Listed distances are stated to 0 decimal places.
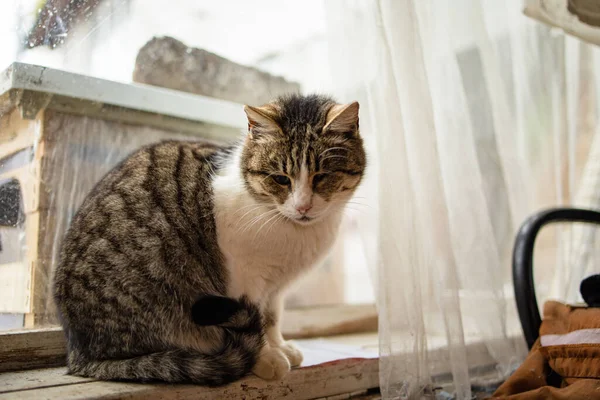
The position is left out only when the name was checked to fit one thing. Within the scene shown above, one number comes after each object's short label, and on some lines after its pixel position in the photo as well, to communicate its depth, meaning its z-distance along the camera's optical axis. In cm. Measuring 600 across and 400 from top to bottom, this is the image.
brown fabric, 96
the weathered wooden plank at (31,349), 110
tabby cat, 102
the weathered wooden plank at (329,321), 165
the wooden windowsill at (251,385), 92
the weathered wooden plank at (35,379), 96
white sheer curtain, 114
